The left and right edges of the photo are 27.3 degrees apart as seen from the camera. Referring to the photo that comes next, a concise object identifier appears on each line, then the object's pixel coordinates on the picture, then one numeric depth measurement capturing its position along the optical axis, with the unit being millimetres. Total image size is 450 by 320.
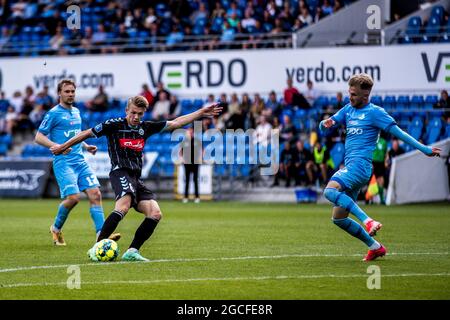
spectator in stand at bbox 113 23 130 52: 34875
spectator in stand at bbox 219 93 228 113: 30516
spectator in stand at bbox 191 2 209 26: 34031
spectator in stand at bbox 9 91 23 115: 35562
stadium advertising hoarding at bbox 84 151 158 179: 31656
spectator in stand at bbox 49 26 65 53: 36094
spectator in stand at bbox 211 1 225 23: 33438
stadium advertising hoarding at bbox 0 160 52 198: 31906
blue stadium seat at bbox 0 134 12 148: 34969
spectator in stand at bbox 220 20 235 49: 32844
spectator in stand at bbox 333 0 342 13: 30766
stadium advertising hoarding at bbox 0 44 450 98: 29859
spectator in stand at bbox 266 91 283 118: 30109
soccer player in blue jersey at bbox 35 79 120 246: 14898
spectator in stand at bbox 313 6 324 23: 30933
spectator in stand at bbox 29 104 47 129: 34281
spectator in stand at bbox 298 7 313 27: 31328
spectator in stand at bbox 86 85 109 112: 34125
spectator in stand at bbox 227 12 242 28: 32875
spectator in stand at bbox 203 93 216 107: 30656
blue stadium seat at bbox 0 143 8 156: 34625
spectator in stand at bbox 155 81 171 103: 32219
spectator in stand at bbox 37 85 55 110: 34562
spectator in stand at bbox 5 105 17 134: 35031
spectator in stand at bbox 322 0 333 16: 31078
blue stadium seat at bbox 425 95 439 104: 28777
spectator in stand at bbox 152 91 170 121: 31828
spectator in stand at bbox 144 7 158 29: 34969
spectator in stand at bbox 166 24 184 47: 33928
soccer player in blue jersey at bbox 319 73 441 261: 11945
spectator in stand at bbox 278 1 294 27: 31734
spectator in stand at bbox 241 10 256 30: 32469
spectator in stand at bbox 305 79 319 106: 30297
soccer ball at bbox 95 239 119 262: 11953
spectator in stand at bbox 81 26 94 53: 35956
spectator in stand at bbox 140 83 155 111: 32188
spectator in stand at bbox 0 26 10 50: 38062
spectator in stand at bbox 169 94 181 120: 31859
